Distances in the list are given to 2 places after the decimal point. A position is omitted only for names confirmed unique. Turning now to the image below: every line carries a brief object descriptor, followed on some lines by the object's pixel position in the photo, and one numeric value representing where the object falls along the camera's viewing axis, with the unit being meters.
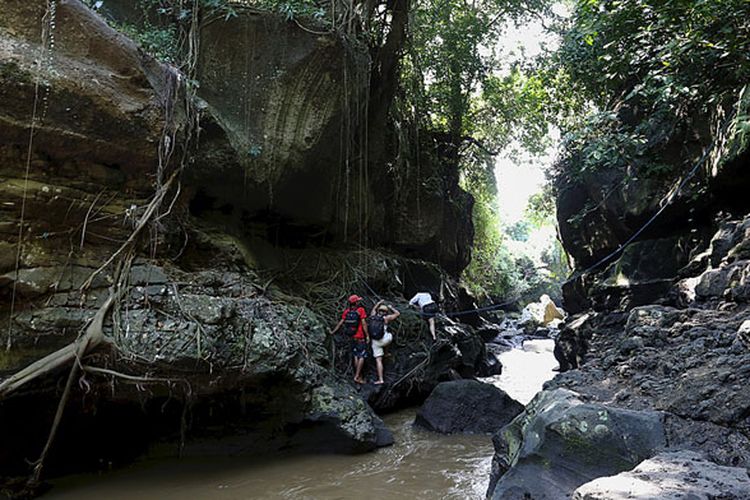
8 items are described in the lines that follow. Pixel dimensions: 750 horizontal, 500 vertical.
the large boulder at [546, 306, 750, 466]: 3.09
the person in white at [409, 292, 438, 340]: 10.02
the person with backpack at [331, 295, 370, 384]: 8.29
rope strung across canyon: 7.34
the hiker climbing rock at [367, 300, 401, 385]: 8.53
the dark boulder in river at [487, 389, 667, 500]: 3.06
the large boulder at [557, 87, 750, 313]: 7.33
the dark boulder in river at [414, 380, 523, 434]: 7.34
